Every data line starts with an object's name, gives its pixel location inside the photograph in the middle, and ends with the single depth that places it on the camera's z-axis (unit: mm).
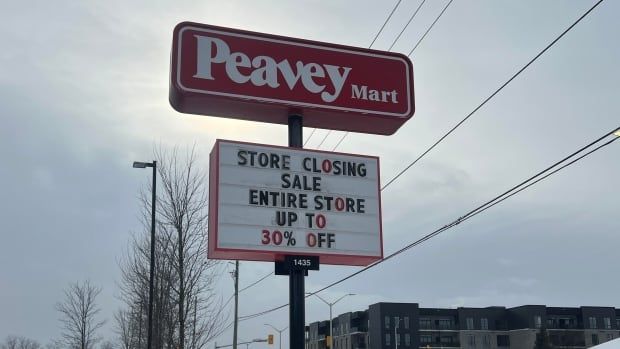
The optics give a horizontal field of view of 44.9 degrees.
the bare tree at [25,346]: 128156
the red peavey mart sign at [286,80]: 11086
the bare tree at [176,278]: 23656
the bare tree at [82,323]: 44950
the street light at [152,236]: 23781
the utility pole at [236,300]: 41488
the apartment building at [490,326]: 106125
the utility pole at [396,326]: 101875
